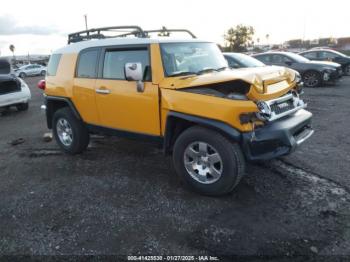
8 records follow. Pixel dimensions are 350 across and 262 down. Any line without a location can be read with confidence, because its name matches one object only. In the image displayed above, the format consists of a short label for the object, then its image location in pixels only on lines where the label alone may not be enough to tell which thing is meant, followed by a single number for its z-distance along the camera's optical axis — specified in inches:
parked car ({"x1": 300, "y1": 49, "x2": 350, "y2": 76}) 658.2
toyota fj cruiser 152.2
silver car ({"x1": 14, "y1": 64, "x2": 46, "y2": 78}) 1387.8
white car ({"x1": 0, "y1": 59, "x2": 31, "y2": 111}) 410.0
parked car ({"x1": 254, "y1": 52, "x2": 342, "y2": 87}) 530.0
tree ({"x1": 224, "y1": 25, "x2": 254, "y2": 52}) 1892.2
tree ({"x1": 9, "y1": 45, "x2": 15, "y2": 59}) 3353.1
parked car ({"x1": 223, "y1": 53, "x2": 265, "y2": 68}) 399.9
